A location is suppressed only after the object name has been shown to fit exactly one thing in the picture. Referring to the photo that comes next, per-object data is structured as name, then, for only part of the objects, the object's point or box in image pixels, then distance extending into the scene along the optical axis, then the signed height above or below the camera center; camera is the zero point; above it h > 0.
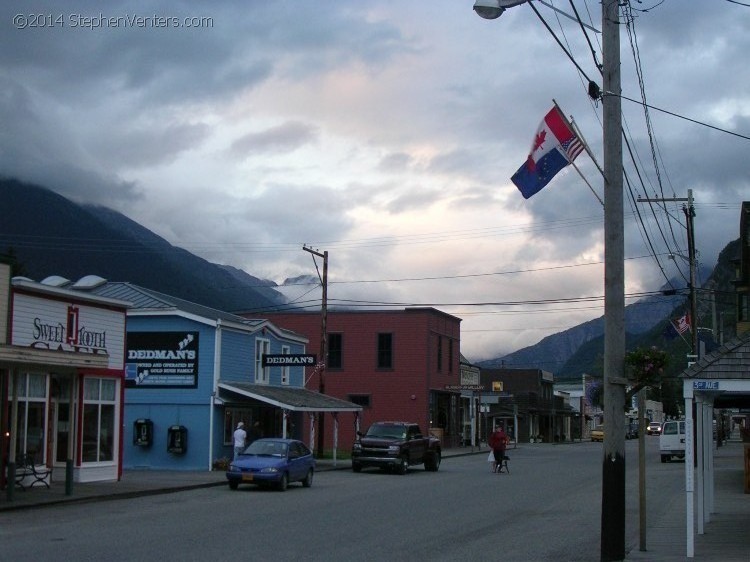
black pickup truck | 36.50 -2.45
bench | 24.89 -2.40
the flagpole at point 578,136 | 13.59 +3.35
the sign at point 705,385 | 14.39 +0.01
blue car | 27.33 -2.36
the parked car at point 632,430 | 90.22 -4.19
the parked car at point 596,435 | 95.70 -4.85
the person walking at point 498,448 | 37.12 -2.39
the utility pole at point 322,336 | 42.12 +1.83
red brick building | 59.97 +0.87
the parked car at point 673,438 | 45.78 -2.39
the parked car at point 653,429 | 106.56 -4.66
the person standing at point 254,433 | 38.53 -2.12
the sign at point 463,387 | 55.36 -0.30
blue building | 37.00 -0.36
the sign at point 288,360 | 39.06 +0.75
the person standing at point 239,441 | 33.72 -2.08
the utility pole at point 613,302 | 13.80 +1.13
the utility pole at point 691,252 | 38.38 +5.16
